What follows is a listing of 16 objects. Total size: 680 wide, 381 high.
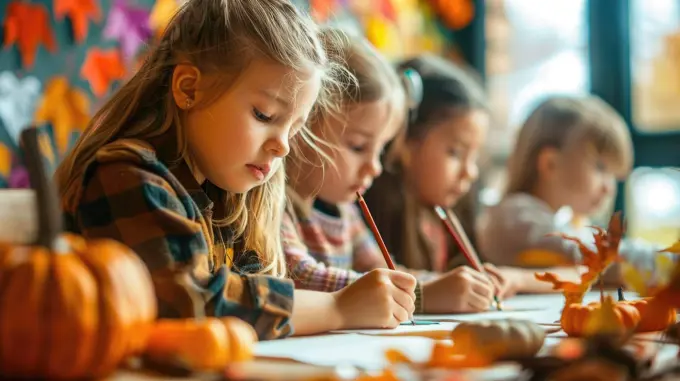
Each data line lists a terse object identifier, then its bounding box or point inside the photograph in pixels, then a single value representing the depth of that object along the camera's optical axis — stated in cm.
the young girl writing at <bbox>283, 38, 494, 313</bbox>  136
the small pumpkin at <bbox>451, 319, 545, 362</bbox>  76
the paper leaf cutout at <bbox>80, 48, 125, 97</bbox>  205
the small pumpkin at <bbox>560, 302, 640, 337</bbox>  92
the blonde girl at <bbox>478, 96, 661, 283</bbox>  204
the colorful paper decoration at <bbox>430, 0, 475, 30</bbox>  309
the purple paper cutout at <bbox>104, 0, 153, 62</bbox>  210
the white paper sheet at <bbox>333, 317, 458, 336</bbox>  99
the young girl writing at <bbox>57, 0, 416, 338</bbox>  90
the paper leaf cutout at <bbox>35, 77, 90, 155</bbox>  196
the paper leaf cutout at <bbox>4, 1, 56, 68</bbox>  188
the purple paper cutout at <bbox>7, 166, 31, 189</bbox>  188
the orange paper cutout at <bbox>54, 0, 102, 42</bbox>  200
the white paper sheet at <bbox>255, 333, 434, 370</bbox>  75
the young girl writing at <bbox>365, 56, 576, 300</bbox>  190
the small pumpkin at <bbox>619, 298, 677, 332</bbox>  93
